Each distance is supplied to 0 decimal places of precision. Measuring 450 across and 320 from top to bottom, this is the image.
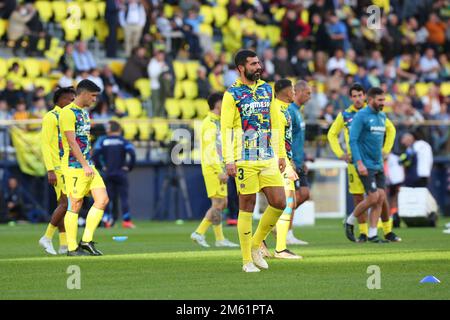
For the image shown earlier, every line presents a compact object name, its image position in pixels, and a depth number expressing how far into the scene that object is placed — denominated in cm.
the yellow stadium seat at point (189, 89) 3266
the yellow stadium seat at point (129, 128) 2992
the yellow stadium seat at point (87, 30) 3256
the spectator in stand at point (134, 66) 3170
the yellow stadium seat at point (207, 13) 3550
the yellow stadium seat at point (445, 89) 3790
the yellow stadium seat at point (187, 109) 3206
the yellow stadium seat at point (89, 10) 3262
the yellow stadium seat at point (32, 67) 3050
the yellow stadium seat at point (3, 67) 2973
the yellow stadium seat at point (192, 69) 3347
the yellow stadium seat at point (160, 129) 3025
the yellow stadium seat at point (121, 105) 3092
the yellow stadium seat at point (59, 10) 3234
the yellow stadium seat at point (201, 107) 3241
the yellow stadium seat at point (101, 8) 3284
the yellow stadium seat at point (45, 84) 3016
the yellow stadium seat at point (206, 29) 3503
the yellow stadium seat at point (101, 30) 3309
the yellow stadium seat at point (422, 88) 3746
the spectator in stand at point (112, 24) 3241
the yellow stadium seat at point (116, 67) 3241
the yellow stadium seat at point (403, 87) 3691
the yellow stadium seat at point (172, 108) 3177
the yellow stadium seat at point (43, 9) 3219
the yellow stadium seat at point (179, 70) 3312
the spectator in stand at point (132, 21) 3250
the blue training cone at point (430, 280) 1248
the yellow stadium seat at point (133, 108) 3136
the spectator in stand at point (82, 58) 3073
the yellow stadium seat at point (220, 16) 3572
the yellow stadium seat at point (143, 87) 3200
